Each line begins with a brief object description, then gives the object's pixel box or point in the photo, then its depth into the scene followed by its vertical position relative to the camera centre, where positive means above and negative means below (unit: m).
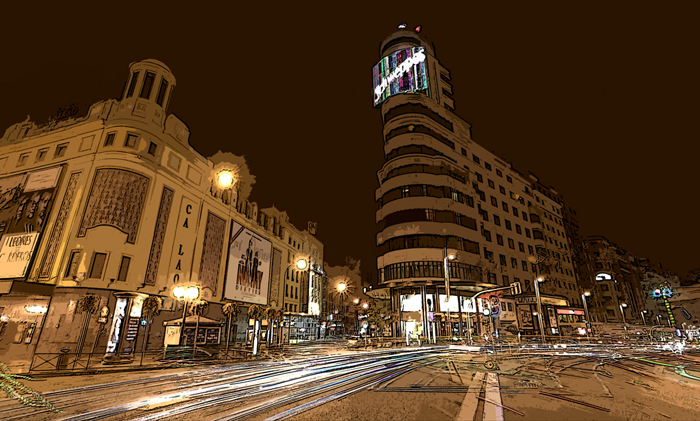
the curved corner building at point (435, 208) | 49.69 +19.64
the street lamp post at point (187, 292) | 19.86 +1.61
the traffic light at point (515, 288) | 25.77 +2.49
